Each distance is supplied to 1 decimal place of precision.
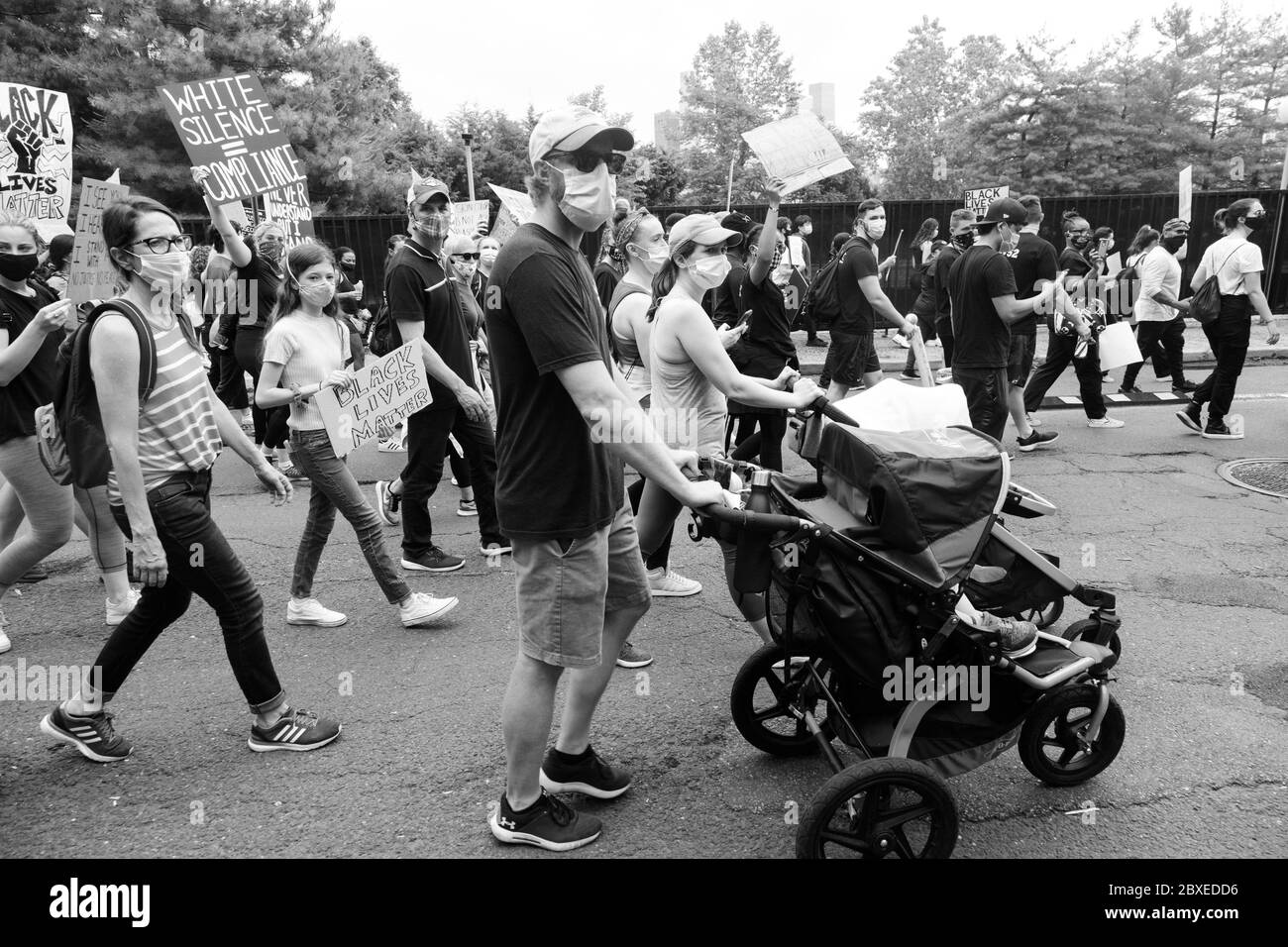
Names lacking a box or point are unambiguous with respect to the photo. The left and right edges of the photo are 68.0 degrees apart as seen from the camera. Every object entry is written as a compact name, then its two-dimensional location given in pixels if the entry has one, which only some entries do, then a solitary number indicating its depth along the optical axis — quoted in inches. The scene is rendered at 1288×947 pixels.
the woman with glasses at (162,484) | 119.7
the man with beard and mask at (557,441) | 97.9
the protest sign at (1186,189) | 495.2
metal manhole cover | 260.7
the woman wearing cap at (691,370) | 154.9
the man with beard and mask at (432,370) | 203.0
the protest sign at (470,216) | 379.2
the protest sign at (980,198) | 550.0
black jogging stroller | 105.8
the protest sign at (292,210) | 325.1
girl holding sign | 171.6
